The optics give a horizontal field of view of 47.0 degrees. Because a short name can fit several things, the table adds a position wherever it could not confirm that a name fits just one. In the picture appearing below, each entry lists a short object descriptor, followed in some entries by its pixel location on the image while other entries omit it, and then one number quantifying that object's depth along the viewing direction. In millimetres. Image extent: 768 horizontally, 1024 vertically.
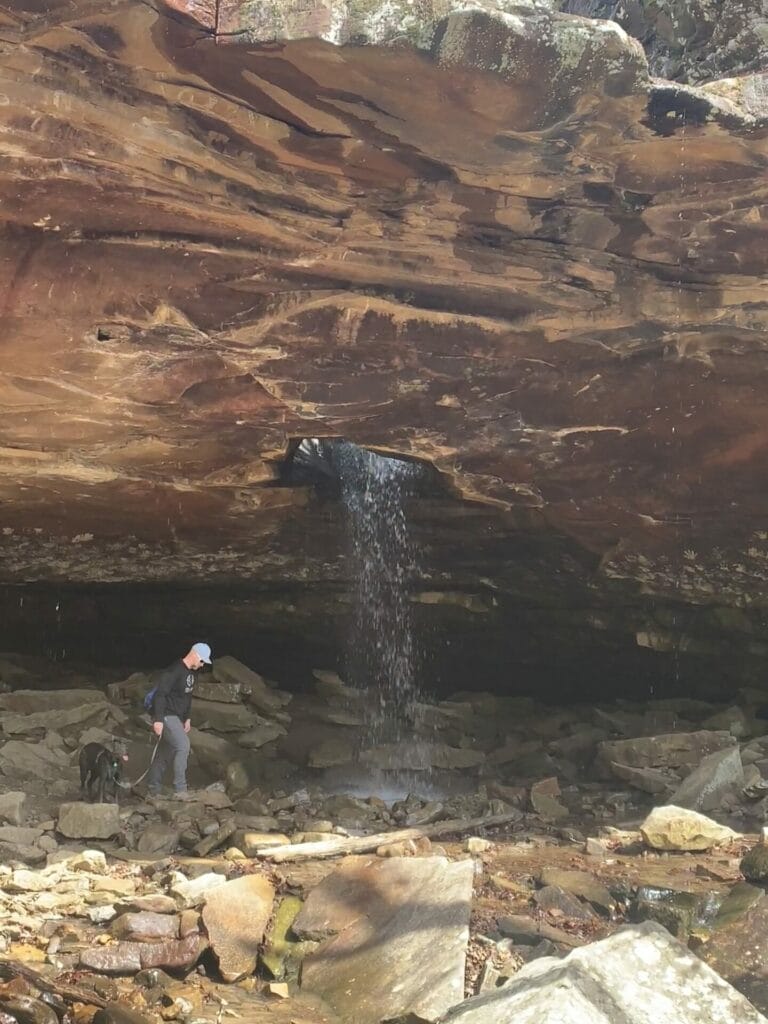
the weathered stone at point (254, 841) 6059
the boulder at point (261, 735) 10117
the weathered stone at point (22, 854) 5613
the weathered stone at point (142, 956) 4137
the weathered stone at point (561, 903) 4701
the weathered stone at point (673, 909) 4457
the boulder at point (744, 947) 3893
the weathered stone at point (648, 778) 7957
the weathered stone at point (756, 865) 4887
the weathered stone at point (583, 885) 4883
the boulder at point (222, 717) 10305
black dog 7262
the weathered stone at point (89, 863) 5531
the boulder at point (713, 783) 6862
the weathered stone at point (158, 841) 6078
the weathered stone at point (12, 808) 6430
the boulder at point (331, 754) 10117
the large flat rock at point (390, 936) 3801
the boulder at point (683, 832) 5863
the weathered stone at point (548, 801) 7499
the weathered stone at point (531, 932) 4297
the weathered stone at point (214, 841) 6004
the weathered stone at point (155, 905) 4684
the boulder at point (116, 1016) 3600
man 7523
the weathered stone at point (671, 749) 8594
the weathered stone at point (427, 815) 7257
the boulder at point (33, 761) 8047
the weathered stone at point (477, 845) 6016
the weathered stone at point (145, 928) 4410
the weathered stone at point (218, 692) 10633
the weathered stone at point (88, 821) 6238
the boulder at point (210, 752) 9211
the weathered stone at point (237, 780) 8578
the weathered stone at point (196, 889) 4758
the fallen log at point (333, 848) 5844
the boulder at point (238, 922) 4320
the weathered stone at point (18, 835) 5965
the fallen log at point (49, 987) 3760
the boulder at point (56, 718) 8977
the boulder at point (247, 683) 11000
